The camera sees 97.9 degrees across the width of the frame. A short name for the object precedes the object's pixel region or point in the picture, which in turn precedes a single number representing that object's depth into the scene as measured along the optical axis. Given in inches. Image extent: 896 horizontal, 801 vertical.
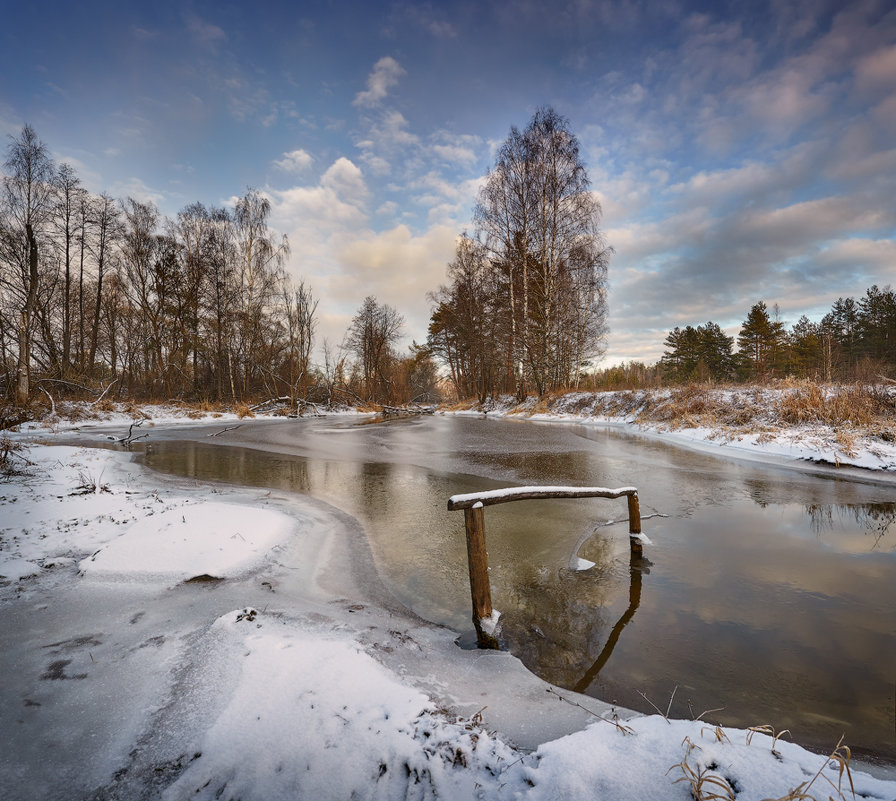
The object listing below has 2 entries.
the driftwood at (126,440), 451.0
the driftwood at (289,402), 1035.4
